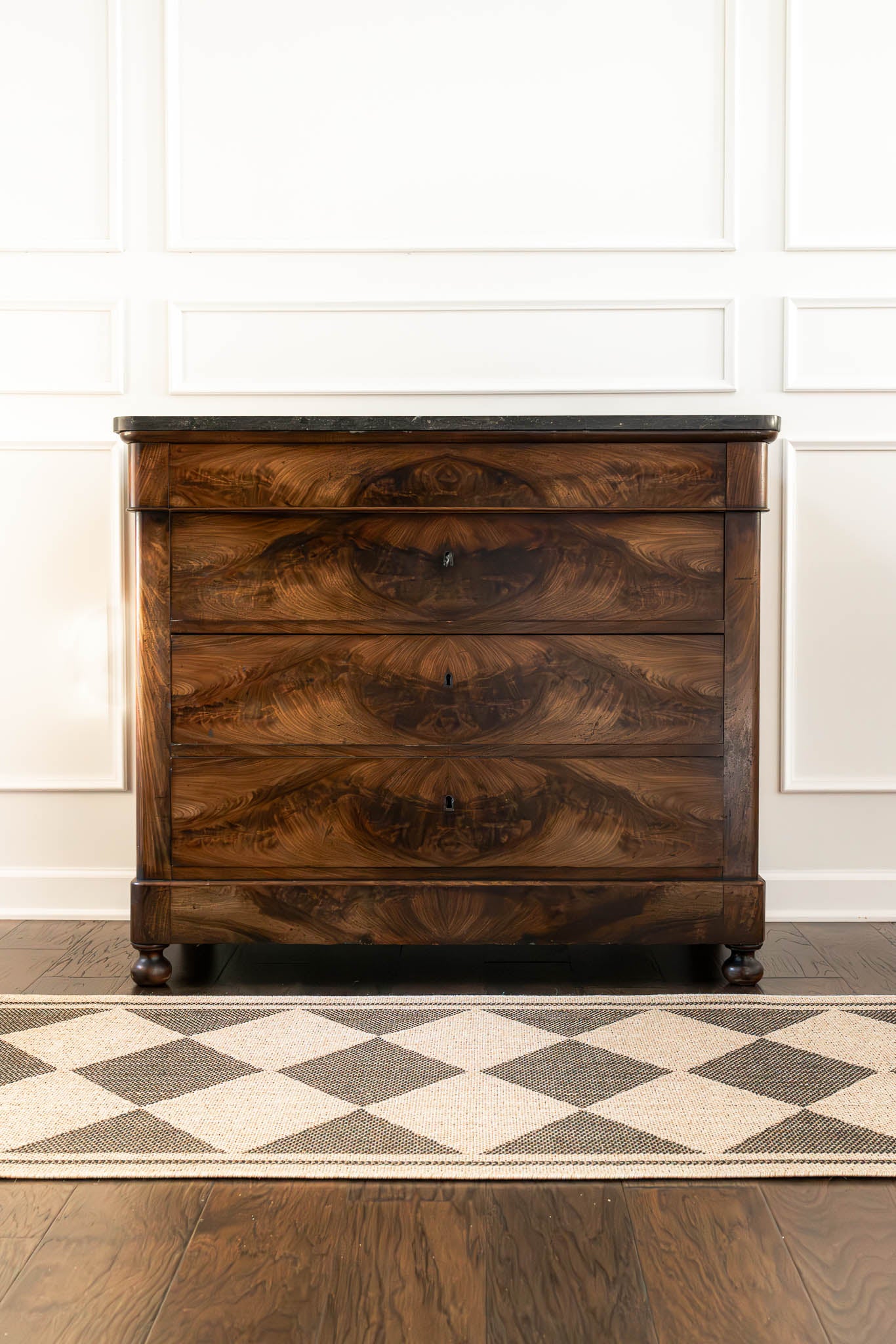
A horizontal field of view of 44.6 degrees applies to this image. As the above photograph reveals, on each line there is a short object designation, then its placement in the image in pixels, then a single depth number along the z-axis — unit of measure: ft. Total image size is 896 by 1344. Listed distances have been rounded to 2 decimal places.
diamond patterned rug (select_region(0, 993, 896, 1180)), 3.92
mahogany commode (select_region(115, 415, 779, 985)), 5.65
